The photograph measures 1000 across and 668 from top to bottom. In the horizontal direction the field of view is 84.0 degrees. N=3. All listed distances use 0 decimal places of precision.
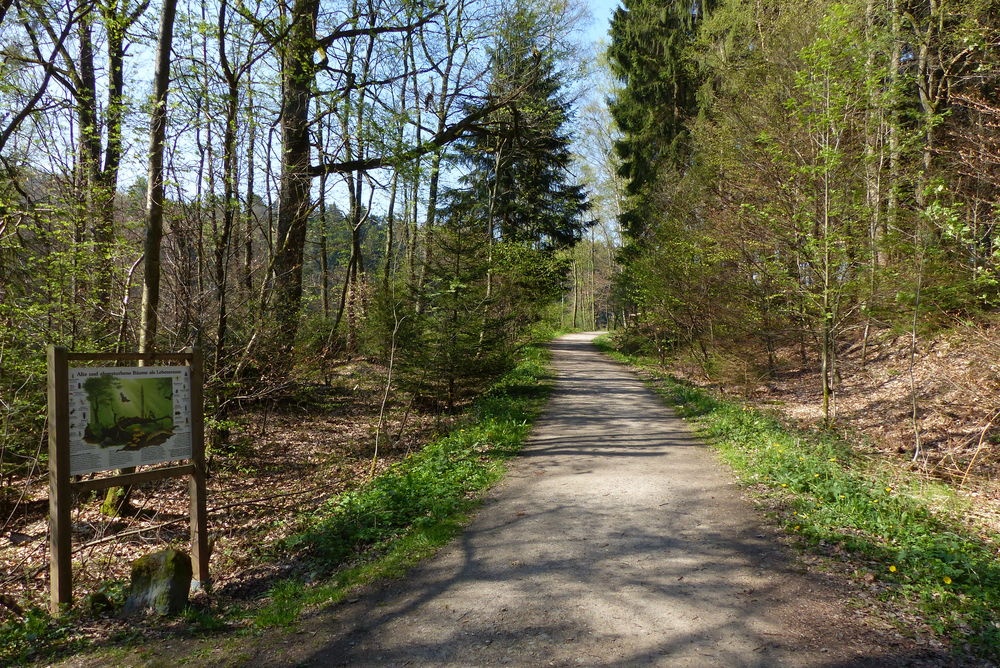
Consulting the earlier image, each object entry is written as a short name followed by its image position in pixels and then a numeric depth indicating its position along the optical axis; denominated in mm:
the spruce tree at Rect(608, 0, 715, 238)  22422
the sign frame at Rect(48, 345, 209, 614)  4520
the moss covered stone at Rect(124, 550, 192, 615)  4574
